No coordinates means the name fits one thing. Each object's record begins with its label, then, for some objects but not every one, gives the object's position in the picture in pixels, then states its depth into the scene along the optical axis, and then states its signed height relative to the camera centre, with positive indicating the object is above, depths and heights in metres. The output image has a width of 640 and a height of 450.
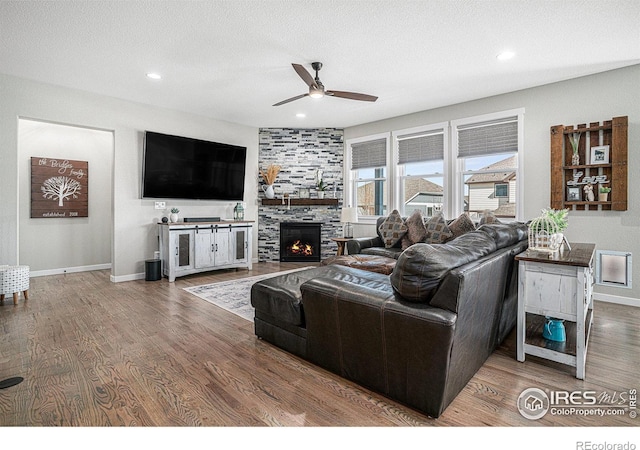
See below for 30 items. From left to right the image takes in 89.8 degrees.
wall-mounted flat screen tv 5.09 +0.93
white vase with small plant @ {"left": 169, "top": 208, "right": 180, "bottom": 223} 5.24 +0.12
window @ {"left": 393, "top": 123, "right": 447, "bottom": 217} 5.33 +0.95
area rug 3.51 -0.93
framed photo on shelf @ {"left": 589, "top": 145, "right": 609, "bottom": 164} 3.82 +0.84
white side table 2.05 -0.48
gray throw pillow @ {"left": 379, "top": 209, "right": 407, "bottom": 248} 4.91 -0.10
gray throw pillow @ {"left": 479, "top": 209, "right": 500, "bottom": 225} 4.26 +0.08
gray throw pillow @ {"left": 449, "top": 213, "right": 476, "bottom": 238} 4.50 -0.02
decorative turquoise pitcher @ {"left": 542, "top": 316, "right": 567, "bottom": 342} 2.41 -0.81
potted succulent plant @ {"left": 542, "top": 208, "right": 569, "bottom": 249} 2.39 -0.04
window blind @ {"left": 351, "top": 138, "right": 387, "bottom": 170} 6.04 +1.35
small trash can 4.92 -0.72
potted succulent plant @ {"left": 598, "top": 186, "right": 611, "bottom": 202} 3.80 +0.38
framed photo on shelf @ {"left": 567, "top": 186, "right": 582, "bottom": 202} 4.02 +0.38
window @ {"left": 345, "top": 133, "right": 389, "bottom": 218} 6.07 +0.97
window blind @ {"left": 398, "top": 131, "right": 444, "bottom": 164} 5.30 +1.31
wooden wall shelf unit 3.69 +0.71
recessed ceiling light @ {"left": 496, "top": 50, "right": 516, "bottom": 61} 3.32 +1.78
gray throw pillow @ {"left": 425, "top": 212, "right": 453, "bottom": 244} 4.52 -0.09
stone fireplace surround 6.60 +1.05
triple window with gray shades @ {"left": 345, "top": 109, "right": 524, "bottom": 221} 4.64 +0.92
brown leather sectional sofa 1.62 -0.56
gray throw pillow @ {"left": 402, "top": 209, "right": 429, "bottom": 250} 4.74 -0.10
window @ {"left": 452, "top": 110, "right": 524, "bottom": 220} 4.55 +0.90
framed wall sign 5.24 +0.57
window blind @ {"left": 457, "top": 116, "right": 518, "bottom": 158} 4.55 +1.29
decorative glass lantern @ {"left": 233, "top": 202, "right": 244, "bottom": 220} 6.04 +0.20
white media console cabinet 4.93 -0.39
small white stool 3.60 -0.68
